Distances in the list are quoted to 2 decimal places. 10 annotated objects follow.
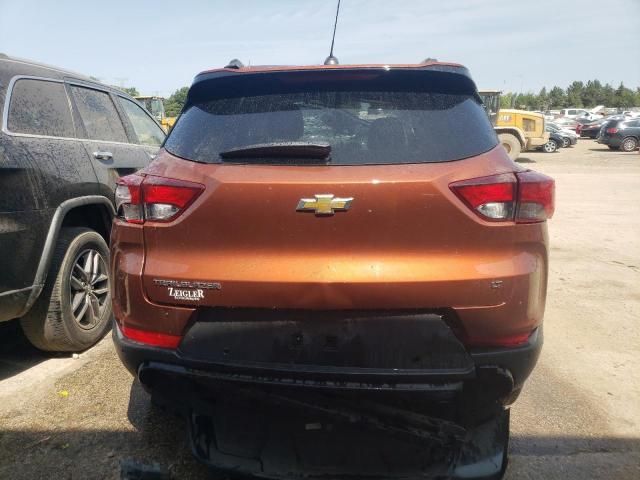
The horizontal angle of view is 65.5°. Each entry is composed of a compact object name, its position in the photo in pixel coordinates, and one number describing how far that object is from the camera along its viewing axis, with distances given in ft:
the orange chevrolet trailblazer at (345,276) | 6.09
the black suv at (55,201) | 9.20
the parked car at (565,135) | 91.20
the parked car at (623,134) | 83.10
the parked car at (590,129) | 109.91
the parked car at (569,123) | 124.88
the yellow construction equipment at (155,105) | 62.44
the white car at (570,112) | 188.96
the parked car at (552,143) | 85.55
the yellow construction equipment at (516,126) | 67.31
